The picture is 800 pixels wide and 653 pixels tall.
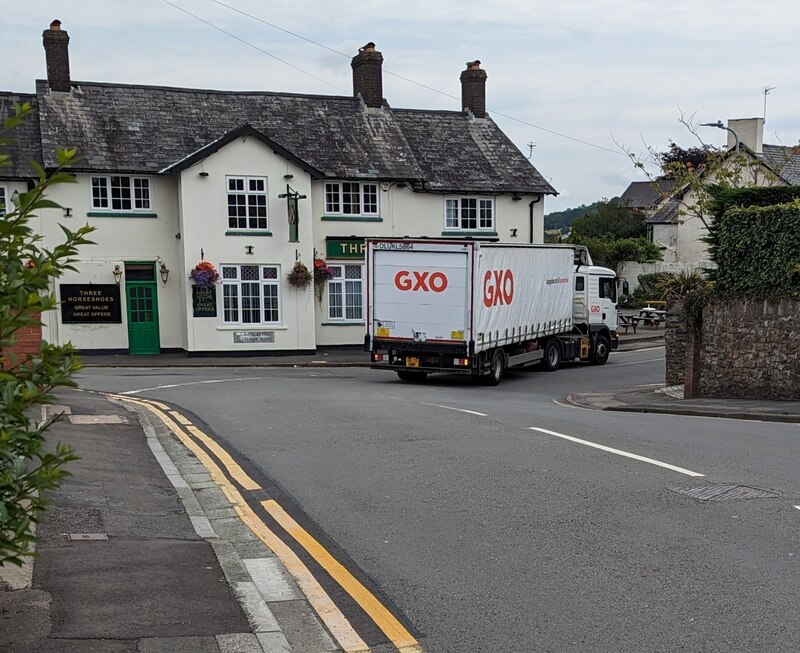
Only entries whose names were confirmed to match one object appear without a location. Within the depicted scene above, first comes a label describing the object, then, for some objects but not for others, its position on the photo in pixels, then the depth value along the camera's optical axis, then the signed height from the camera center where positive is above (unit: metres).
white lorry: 21.72 -0.63
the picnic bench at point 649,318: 40.38 -1.85
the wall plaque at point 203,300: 30.36 -0.56
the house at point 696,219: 46.62 +4.10
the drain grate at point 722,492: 8.66 -2.16
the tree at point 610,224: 65.88 +4.03
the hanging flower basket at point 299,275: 31.14 +0.26
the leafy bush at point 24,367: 3.93 -0.39
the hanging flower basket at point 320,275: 31.78 +0.26
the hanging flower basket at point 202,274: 29.83 +0.33
